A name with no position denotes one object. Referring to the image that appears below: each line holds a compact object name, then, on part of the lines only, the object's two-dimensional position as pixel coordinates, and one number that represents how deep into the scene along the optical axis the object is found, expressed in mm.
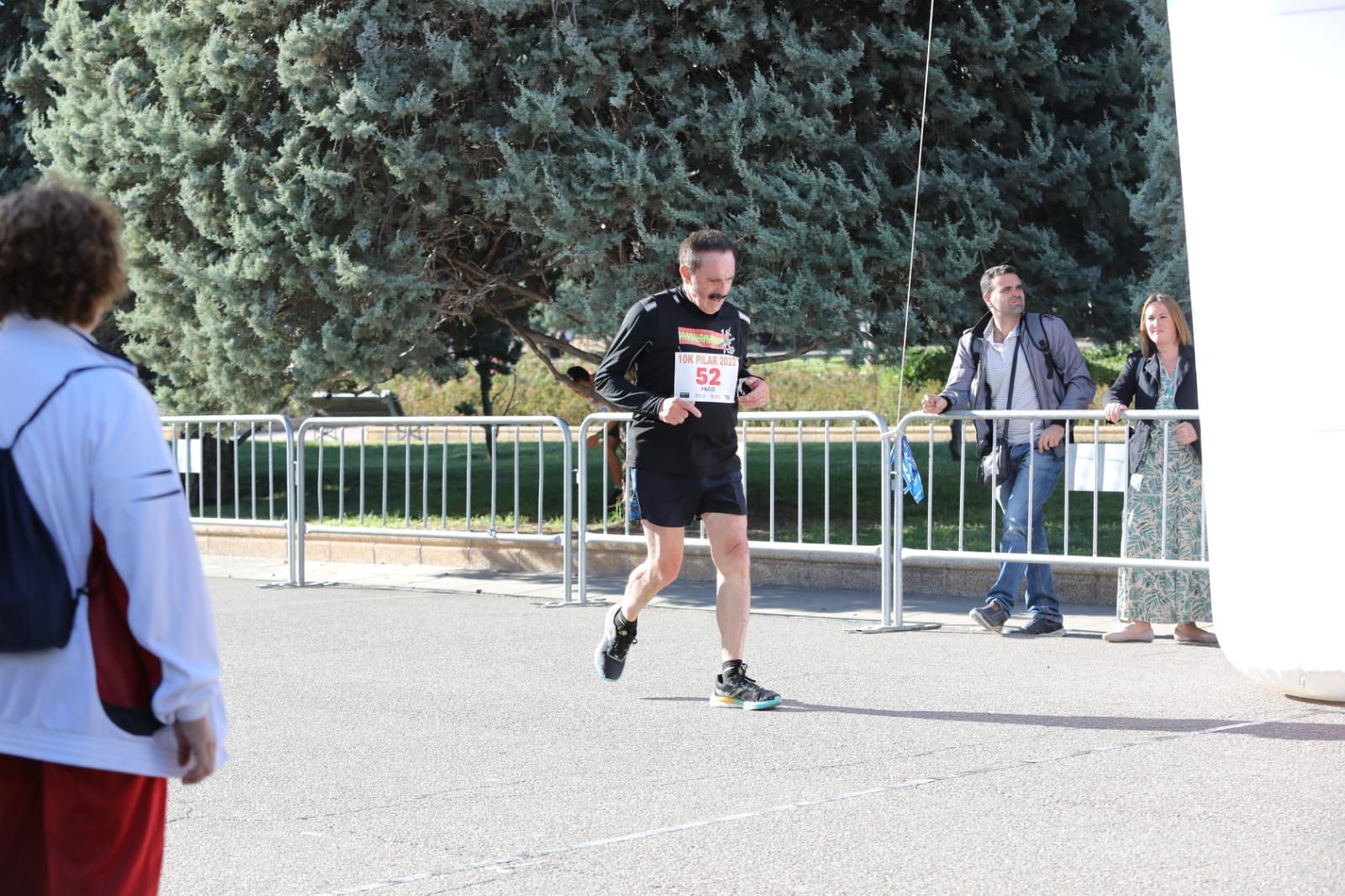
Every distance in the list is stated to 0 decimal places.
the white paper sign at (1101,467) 18367
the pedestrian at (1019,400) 18626
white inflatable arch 12435
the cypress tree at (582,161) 25266
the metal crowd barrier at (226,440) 25144
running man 14141
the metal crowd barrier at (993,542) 17377
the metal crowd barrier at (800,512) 19205
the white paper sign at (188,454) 25830
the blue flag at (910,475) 19098
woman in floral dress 17469
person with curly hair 5445
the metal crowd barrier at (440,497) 22860
